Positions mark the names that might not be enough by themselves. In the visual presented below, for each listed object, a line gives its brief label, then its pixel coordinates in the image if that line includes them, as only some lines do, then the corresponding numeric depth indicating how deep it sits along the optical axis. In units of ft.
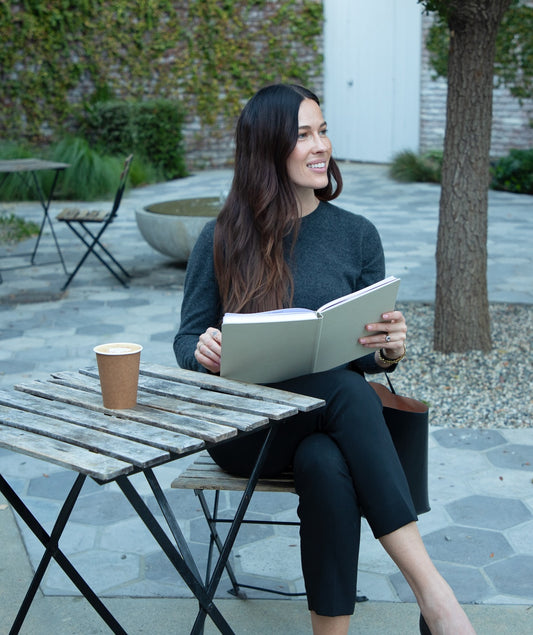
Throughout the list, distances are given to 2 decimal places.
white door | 41.52
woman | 5.86
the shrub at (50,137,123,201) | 34.22
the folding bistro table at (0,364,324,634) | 5.01
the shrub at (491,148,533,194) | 35.45
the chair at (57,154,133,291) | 19.62
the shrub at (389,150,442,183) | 38.58
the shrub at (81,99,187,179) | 39.88
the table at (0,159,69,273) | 19.85
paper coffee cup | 5.57
